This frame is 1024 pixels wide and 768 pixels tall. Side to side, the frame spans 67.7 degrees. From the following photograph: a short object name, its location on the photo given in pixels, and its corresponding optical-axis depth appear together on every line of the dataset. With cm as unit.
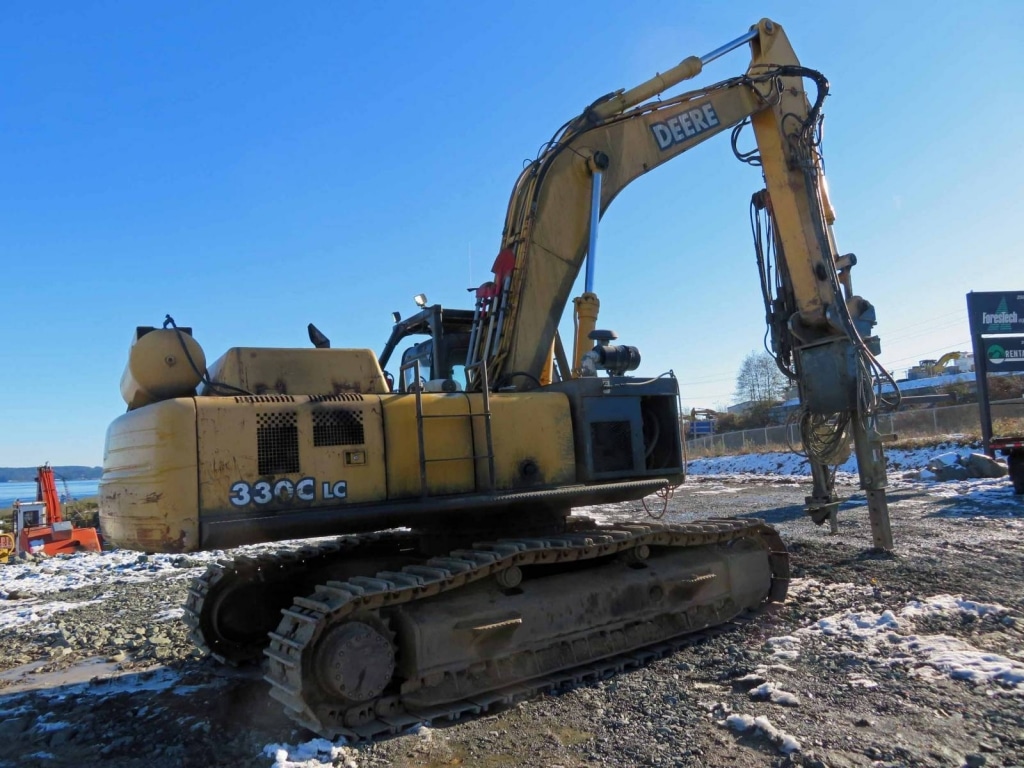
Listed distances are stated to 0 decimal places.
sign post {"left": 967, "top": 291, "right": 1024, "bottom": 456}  1806
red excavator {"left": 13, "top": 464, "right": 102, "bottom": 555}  1566
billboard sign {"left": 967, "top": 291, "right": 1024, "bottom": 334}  1814
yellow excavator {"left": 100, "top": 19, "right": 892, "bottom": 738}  462
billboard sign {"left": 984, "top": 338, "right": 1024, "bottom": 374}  1833
